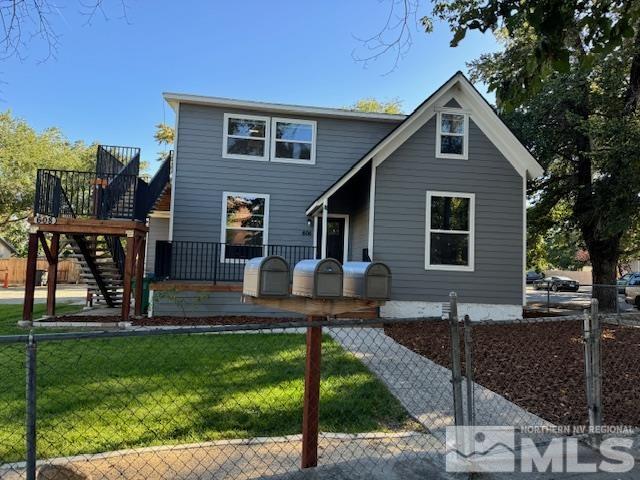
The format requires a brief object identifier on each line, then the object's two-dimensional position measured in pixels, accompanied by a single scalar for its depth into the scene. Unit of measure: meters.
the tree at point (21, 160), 29.41
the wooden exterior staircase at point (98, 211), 10.07
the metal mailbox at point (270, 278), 3.10
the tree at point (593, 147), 13.26
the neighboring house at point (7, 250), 45.84
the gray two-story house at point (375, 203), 11.16
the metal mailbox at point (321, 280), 3.06
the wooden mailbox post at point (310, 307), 3.13
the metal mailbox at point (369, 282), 3.20
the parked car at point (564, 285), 36.31
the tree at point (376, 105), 33.81
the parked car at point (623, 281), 27.07
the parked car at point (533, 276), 43.42
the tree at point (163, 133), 30.69
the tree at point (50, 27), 3.03
